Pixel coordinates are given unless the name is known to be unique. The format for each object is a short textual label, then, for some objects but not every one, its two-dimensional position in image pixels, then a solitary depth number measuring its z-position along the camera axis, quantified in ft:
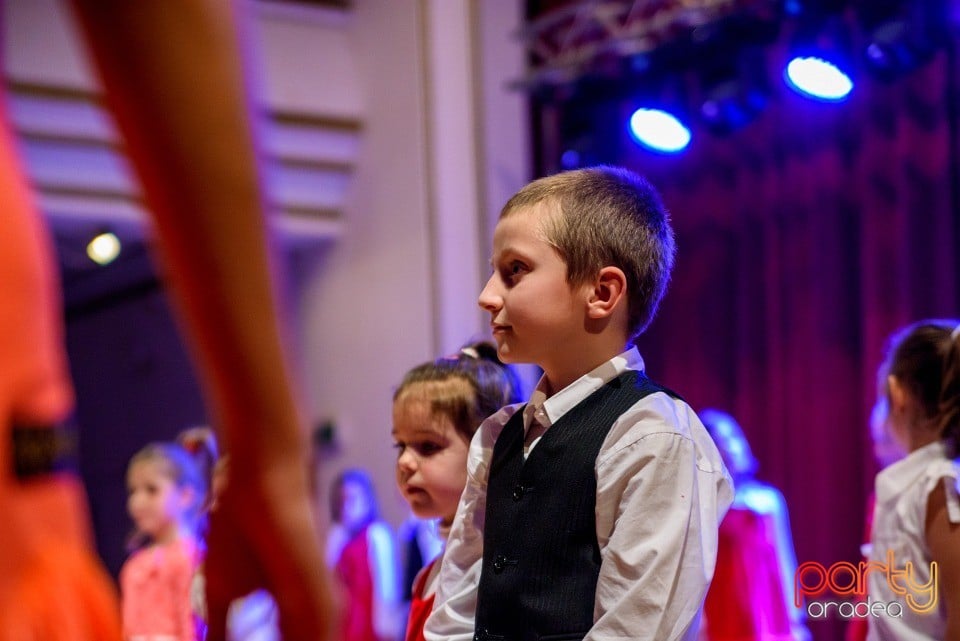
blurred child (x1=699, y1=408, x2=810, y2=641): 15.99
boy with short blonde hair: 5.07
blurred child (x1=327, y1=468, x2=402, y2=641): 19.48
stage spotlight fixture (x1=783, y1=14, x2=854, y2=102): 18.04
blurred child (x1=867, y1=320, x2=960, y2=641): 8.61
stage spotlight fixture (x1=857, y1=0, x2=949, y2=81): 17.12
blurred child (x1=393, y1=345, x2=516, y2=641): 7.45
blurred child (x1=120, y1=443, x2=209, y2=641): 15.17
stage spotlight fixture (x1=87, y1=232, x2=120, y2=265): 27.68
